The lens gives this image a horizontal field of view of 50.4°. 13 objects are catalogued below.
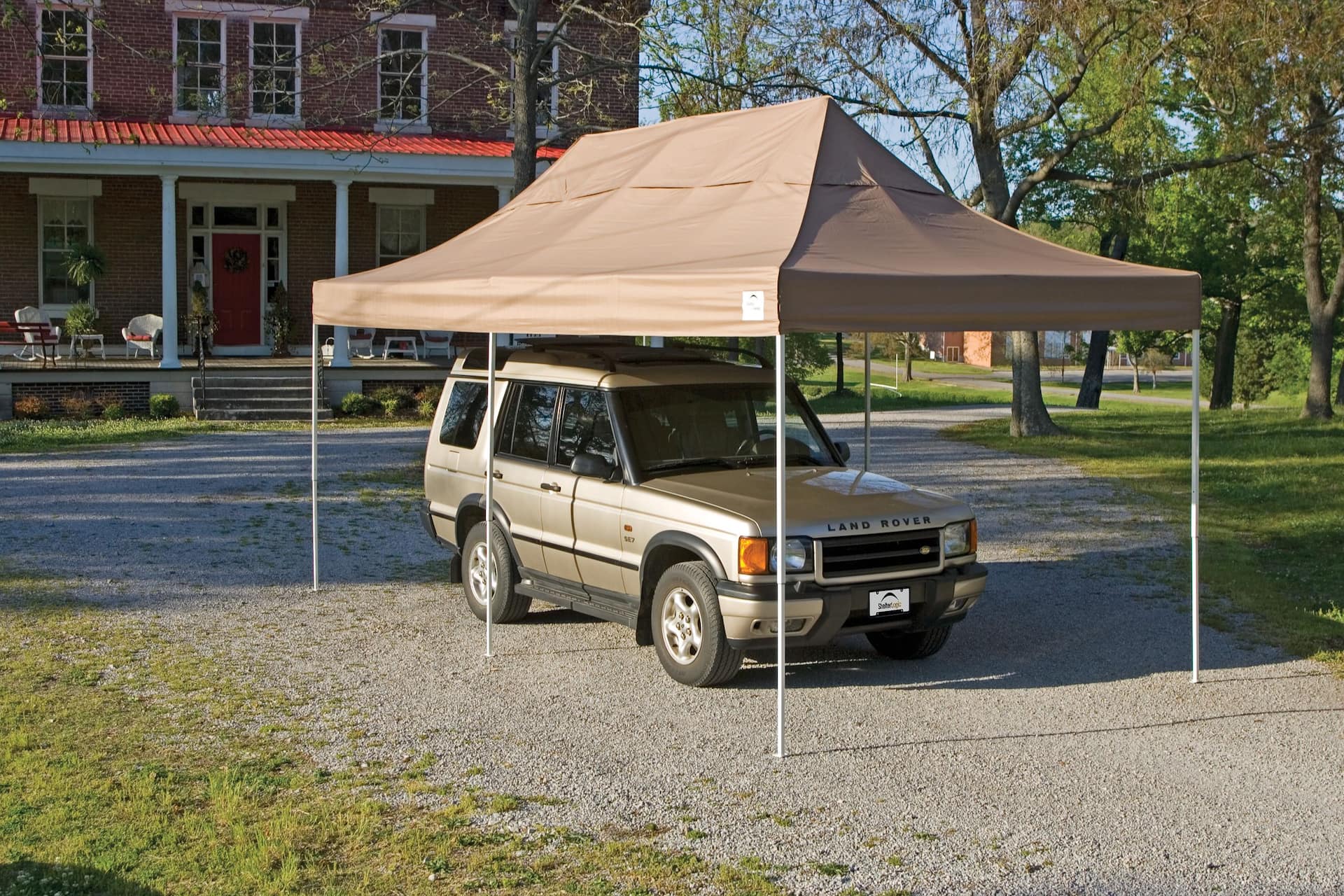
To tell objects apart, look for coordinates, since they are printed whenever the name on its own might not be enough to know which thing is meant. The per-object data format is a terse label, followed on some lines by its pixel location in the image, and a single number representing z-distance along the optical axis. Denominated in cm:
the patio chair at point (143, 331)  2520
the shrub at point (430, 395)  2519
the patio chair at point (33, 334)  2427
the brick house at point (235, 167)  2498
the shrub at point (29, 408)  2269
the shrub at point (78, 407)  2309
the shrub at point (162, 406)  2338
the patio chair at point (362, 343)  2683
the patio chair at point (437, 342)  2831
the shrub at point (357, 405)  2445
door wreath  2788
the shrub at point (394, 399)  2473
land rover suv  741
